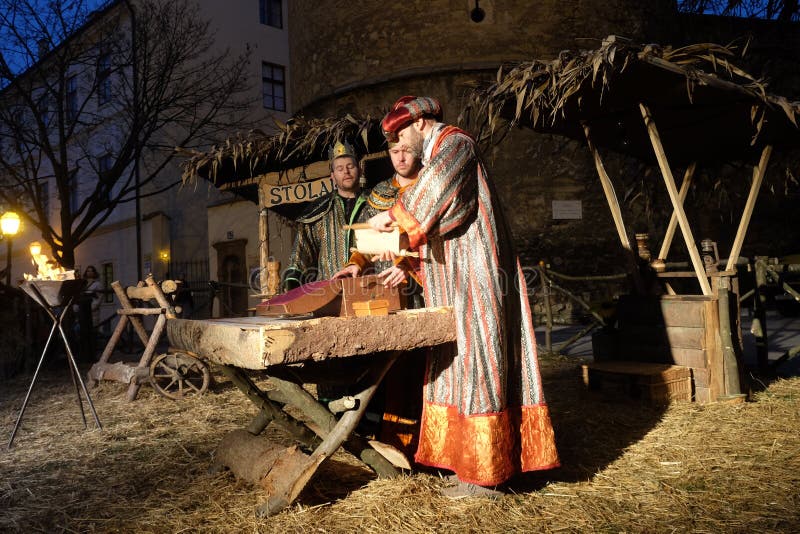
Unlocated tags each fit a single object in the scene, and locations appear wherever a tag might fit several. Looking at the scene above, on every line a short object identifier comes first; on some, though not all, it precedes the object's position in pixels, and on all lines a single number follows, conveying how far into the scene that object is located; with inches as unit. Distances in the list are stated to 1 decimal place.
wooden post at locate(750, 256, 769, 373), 203.2
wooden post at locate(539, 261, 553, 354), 274.4
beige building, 573.9
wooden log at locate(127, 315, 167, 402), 225.0
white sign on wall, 459.8
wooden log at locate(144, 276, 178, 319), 226.8
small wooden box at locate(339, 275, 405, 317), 96.2
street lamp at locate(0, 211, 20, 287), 360.8
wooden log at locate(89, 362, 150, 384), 232.4
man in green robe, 153.6
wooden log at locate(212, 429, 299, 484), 109.1
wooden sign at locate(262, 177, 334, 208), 222.5
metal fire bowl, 171.6
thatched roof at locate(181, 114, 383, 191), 199.3
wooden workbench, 82.0
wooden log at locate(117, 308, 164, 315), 229.6
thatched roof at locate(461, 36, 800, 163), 153.7
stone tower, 458.3
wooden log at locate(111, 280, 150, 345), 249.1
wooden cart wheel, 232.1
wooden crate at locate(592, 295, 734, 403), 171.0
